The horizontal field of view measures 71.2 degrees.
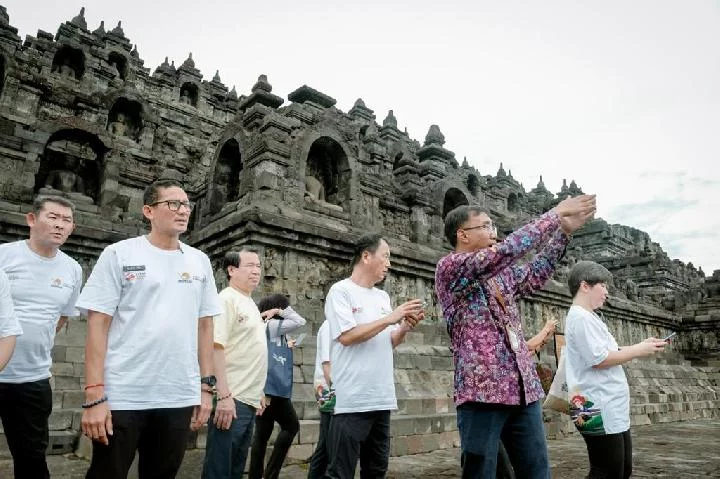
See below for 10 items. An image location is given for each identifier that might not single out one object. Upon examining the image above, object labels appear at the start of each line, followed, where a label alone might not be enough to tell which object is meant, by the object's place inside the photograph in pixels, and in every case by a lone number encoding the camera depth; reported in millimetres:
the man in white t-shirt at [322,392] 3750
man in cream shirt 3428
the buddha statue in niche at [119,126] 19500
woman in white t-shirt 3305
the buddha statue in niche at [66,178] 11606
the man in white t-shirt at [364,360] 3139
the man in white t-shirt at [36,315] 3238
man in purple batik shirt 2639
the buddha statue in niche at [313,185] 10836
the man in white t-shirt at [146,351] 2414
